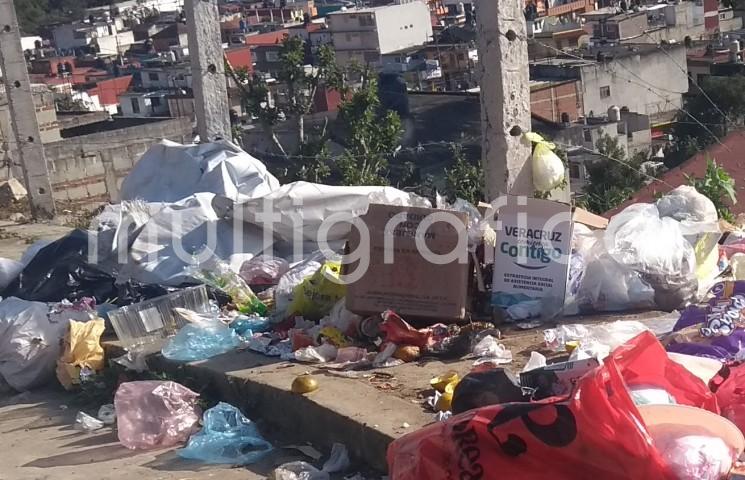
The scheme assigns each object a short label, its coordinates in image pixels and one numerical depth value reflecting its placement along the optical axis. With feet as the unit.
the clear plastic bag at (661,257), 14.62
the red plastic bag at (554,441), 8.61
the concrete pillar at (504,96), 18.57
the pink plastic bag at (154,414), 13.76
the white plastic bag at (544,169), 18.78
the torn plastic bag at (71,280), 19.04
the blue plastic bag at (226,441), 12.96
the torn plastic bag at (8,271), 20.54
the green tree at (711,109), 55.67
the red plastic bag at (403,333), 14.33
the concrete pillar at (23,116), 31.53
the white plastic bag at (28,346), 17.12
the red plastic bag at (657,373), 9.87
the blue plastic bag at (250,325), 16.52
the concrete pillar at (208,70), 26.61
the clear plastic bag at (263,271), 19.30
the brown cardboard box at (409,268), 14.84
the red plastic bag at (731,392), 10.24
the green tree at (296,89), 43.19
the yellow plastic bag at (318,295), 16.38
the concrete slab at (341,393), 12.10
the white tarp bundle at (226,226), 19.83
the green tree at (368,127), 38.52
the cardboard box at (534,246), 14.79
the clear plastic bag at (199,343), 15.74
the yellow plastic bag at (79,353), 16.80
